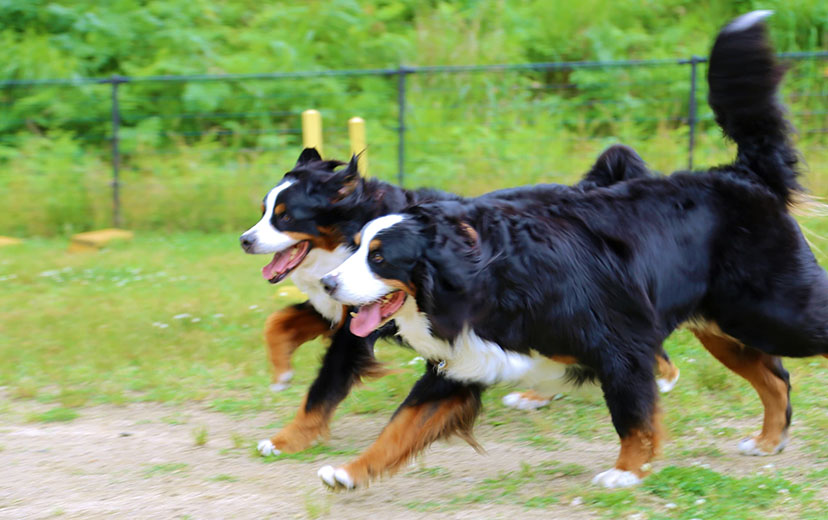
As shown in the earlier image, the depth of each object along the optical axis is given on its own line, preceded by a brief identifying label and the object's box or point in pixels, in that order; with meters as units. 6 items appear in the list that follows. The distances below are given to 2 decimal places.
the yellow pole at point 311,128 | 14.35
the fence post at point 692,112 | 19.52
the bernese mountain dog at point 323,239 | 8.94
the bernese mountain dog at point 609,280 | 7.03
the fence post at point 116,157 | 20.80
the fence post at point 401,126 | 20.70
